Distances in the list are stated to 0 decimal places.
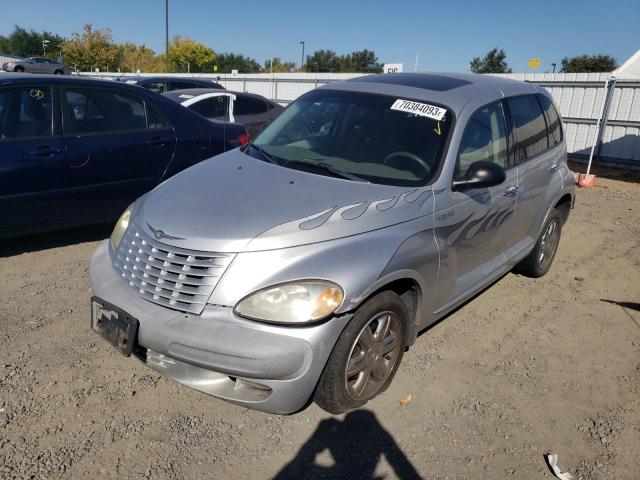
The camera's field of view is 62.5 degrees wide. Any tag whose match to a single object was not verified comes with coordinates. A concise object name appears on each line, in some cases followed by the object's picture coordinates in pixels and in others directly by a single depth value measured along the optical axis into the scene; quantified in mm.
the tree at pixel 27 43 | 72312
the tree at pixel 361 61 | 74588
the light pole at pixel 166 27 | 39781
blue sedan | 4465
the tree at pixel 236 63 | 76375
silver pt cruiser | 2467
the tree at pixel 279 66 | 73944
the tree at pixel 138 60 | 61875
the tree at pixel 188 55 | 61562
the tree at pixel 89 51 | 53250
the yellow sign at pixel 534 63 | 14355
